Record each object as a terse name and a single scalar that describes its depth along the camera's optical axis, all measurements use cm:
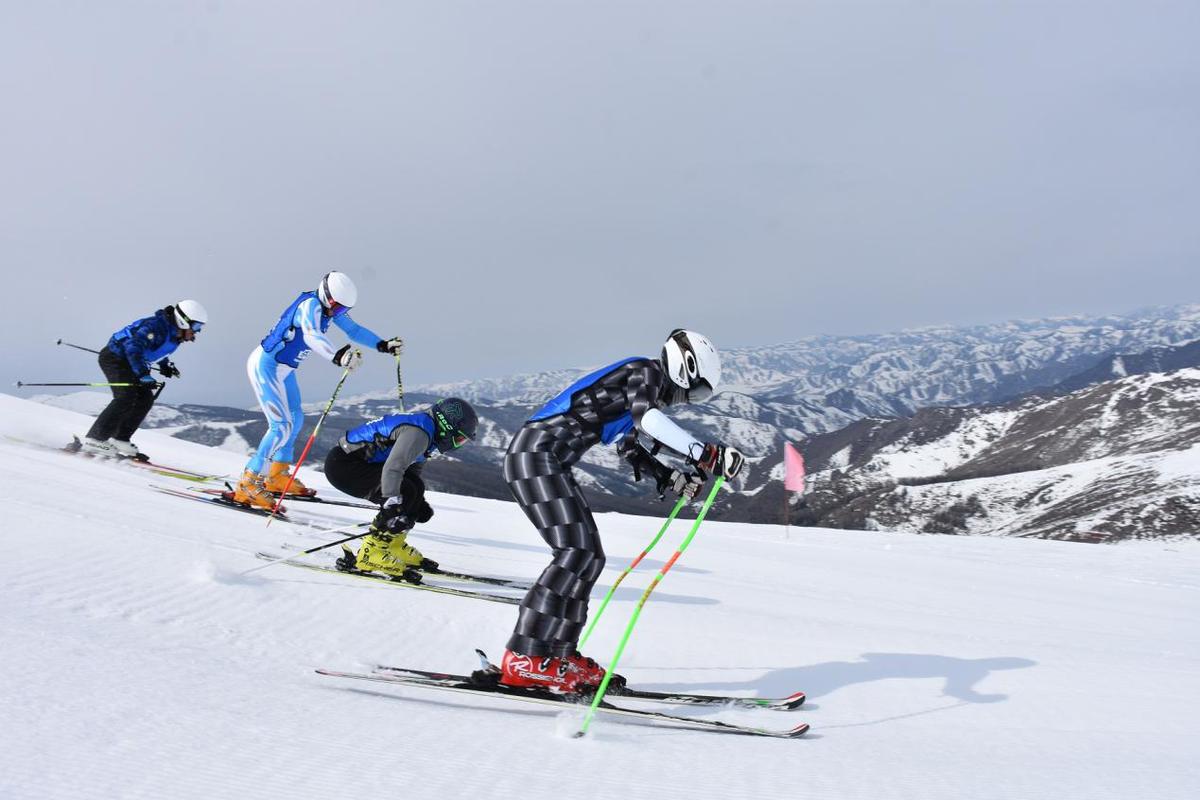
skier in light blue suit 926
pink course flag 2374
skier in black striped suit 398
